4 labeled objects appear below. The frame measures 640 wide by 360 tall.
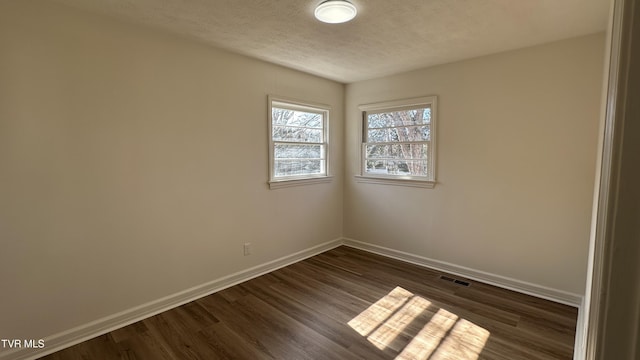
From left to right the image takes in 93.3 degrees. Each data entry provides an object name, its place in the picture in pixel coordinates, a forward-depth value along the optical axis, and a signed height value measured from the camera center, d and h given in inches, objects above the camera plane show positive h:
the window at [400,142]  146.2 +6.3
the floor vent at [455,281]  130.6 -55.4
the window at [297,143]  145.5 +6.3
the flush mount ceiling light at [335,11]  81.6 +39.8
